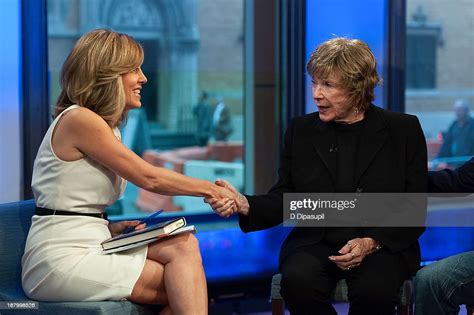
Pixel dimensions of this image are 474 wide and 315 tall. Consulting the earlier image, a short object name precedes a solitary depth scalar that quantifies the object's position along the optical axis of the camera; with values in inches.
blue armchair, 110.3
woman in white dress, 110.1
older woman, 123.4
